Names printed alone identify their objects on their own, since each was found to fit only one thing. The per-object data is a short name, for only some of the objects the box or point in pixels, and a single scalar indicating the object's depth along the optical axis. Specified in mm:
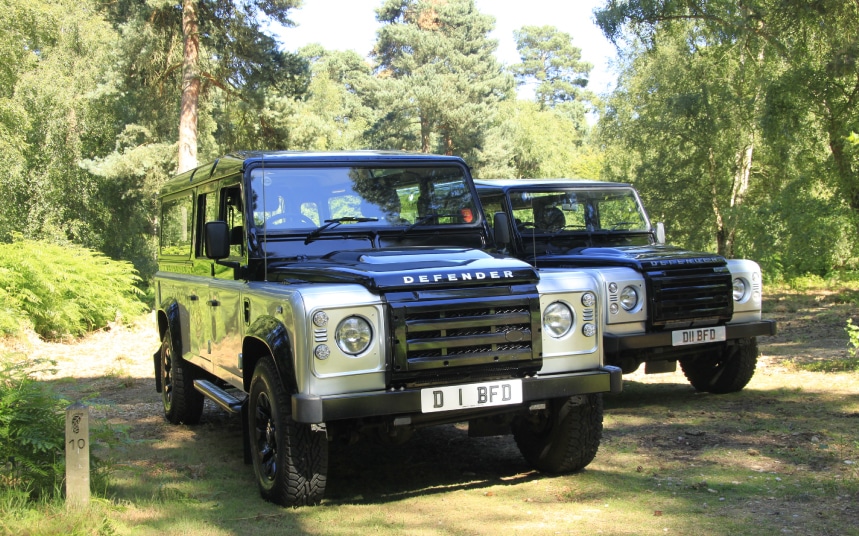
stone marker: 4711
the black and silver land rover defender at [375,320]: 4695
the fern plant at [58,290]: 15281
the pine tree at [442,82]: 37031
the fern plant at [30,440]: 4930
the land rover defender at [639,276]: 7719
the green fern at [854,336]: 8164
